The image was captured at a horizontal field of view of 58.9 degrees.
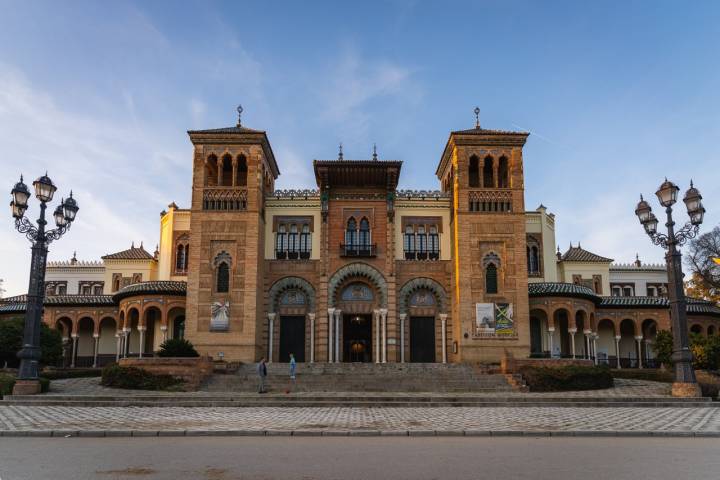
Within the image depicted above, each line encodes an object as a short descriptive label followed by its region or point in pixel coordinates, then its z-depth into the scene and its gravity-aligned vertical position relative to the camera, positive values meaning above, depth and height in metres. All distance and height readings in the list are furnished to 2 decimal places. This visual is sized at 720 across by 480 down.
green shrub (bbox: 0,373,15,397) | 20.11 -1.21
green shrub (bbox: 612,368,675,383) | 26.83 -1.17
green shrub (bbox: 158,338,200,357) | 26.23 -0.09
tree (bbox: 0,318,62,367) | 29.14 +0.21
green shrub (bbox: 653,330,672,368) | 28.94 +0.02
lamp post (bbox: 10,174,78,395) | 20.20 +3.04
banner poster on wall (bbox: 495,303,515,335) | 31.53 +1.36
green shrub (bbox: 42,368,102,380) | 26.13 -1.11
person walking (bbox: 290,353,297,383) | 25.28 -0.95
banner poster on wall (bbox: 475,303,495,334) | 31.59 +1.44
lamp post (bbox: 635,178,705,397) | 19.66 +2.68
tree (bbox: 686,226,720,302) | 43.94 +5.76
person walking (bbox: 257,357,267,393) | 22.33 -0.91
